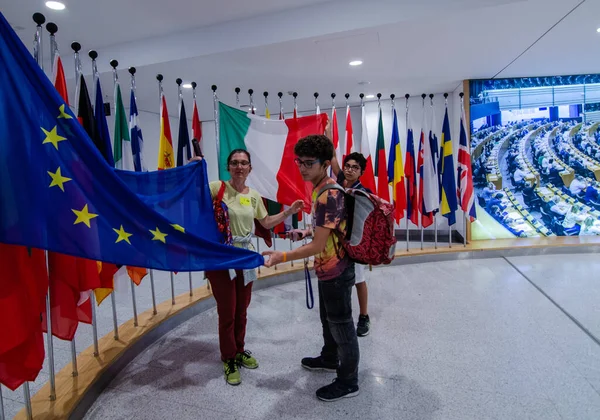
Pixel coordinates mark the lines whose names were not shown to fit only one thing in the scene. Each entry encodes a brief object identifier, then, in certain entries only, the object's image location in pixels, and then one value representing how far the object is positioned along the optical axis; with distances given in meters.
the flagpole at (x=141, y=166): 2.63
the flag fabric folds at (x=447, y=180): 4.82
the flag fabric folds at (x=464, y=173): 4.89
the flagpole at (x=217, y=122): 3.05
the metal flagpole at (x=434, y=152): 4.94
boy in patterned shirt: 1.73
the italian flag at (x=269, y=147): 3.11
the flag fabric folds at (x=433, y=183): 4.86
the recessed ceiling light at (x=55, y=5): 2.88
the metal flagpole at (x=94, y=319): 2.15
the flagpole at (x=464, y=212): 4.75
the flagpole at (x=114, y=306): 2.39
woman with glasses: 2.17
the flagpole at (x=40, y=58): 1.63
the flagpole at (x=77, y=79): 2.03
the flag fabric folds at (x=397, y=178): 4.85
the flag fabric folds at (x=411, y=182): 4.87
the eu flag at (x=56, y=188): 1.28
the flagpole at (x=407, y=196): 4.99
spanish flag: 2.87
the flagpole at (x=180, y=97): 2.81
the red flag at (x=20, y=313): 1.33
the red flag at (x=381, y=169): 4.75
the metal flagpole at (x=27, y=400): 1.60
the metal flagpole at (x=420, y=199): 4.94
